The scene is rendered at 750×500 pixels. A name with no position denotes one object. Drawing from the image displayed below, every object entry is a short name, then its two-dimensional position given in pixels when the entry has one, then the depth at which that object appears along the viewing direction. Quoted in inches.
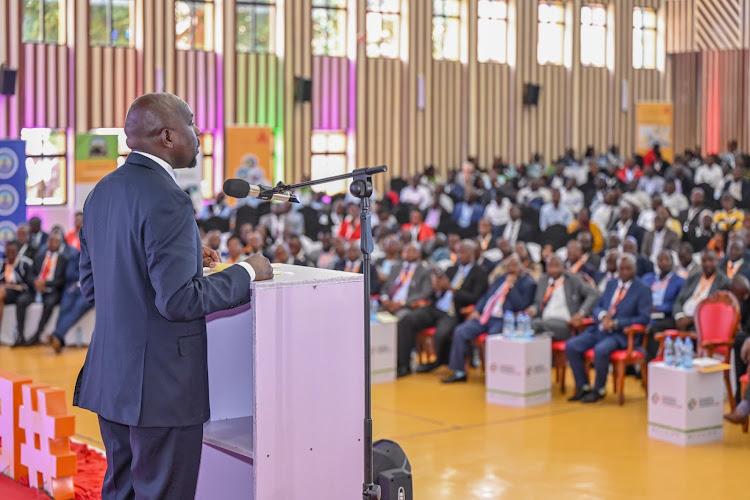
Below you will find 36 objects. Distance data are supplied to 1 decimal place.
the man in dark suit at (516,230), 548.7
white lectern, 118.7
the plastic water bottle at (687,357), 285.3
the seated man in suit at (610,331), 335.6
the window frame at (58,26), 667.4
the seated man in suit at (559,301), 359.6
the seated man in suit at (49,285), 452.1
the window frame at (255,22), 734.5
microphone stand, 126.3
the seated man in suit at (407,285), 411.5
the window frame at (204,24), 719.7
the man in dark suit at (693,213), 526.3
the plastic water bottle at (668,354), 290.4
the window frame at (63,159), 657.0
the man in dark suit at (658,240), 472.7
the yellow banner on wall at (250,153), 668.1
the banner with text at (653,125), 806.5
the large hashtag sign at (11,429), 201.6
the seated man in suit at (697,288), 340.5
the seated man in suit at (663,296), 351.6
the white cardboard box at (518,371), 335.6
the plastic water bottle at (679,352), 286.8
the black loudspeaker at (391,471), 142.2
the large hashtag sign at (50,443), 187.5
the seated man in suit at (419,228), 562.6
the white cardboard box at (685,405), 280.7
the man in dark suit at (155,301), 112.7
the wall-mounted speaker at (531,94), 852.6
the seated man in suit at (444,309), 394.9
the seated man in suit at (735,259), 374.0
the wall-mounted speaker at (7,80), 647.8
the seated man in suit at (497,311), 376.2
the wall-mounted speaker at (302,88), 757.9
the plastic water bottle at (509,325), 348.5
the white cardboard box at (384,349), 381.1
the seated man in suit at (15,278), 458.6
